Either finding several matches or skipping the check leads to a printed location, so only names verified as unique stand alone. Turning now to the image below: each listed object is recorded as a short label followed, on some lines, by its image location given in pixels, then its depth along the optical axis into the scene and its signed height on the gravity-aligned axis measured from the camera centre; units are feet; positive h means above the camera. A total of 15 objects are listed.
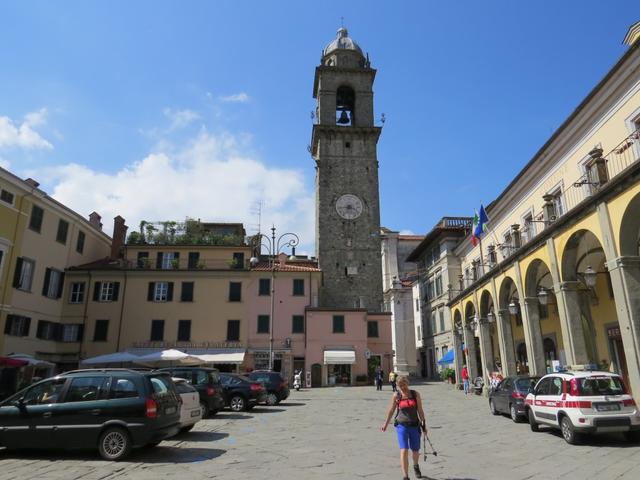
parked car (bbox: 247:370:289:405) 64.49 -1.86
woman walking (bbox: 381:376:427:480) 21.42 -2.47
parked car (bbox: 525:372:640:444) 29.63 -2.48
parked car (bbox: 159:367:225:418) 48.58 -1.41
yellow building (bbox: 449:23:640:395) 37.91 +13.52
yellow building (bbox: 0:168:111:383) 82.12 +20.93
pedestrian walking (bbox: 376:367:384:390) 93.81 -1.82
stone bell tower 141.18 +60.82
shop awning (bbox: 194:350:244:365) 100.01 +3.15
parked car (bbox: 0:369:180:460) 26.48 -2.39
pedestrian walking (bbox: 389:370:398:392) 89.66 -1.48
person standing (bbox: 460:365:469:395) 85.46 -1.62
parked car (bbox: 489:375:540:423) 43.65 -2.58
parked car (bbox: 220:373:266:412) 56.24 -2.73
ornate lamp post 81.30 +22.73
